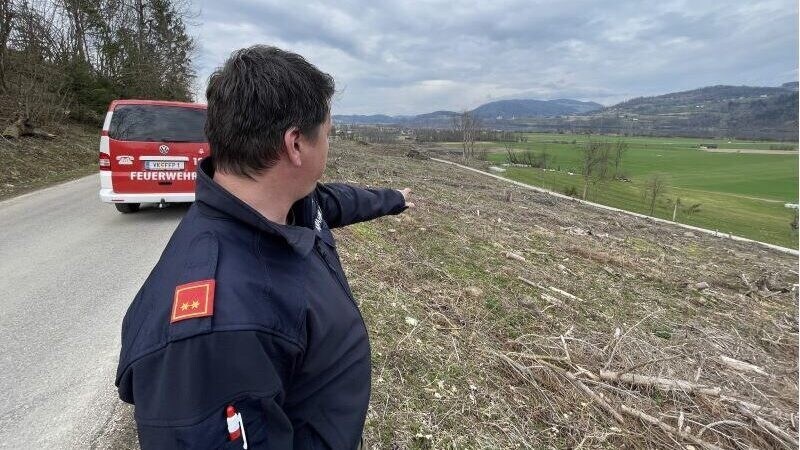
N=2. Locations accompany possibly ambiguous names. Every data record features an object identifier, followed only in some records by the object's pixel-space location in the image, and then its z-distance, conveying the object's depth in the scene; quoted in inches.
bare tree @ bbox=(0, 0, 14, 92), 575.5
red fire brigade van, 256.7
